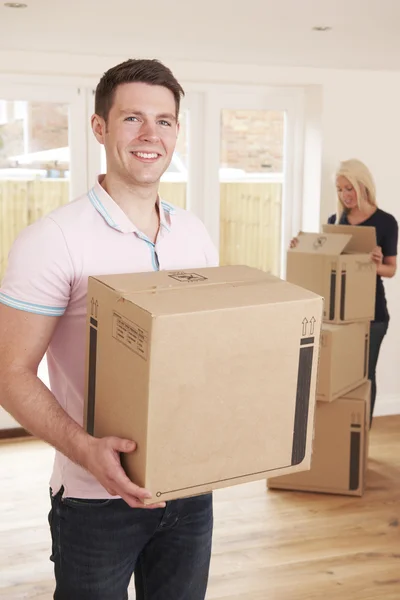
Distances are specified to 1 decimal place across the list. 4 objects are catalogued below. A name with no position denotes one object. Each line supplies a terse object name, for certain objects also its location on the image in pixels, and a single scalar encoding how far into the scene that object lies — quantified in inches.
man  46.6
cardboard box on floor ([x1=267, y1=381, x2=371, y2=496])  129.7
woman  139.6
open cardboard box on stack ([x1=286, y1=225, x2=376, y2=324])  124.8
